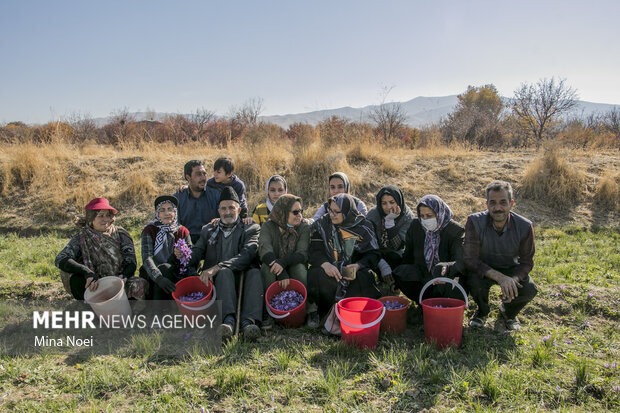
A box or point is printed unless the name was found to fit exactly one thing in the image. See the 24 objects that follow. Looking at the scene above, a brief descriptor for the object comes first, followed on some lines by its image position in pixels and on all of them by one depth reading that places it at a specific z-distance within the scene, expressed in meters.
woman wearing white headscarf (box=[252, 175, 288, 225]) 4.96
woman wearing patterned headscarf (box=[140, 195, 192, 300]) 4.12
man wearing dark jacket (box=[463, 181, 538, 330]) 3.66
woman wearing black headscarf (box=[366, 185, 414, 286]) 4.36
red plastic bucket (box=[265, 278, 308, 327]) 3.57
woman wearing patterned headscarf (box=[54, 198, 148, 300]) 3.97
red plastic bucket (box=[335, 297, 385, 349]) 3.14
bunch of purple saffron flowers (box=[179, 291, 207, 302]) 3.86
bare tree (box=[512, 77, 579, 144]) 17.12
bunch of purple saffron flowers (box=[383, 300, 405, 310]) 3.63
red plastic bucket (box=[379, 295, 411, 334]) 3.50
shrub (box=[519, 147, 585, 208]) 8.48
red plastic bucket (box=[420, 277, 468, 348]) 3.20
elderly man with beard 3.67
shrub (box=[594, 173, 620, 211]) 8.22
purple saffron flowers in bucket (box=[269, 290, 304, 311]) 3.73
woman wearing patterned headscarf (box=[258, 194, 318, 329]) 3.96
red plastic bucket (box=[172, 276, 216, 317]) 3.64
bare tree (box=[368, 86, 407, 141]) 16.33
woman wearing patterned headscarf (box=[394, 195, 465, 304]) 3.75
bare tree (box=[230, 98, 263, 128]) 16.55
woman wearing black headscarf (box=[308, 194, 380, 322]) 3.88
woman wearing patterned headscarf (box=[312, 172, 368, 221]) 4.88
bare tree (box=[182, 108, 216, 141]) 22.81
